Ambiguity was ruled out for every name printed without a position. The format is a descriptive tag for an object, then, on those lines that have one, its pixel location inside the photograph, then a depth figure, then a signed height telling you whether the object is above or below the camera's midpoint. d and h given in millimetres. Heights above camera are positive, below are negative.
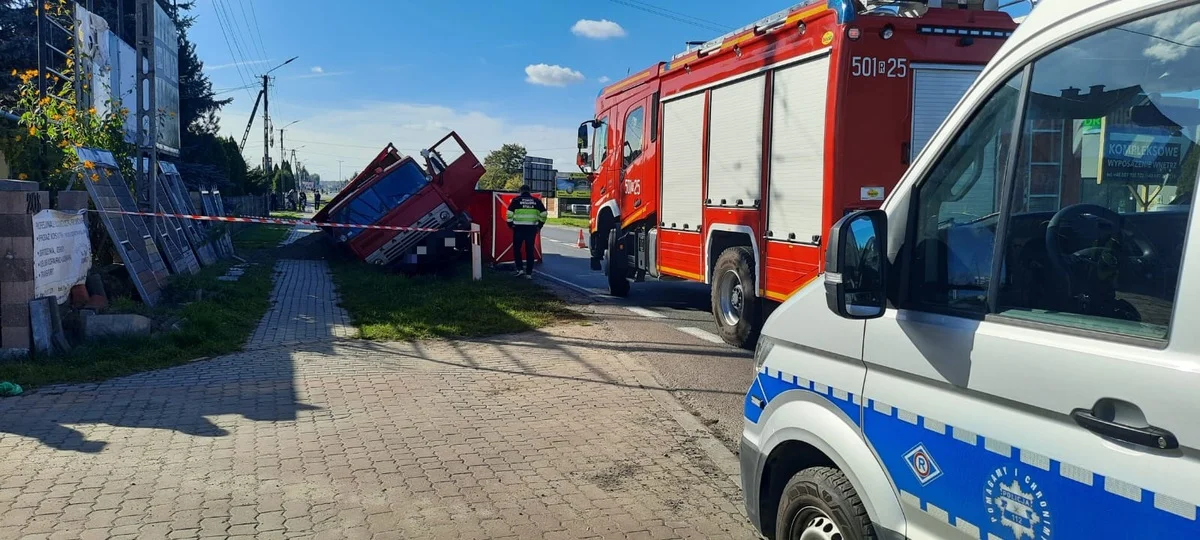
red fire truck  7230 +894
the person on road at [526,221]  15570 -77
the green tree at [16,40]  22750 +4452
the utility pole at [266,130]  49875 +4786
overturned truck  15445 +20
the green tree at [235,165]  38353 +2094
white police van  1882 -236
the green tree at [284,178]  68250 +2856
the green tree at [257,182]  44953 +1562
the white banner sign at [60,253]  7691 -442
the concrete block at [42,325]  7457 -1025
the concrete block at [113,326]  8078 -1110
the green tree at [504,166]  91875 +6089
